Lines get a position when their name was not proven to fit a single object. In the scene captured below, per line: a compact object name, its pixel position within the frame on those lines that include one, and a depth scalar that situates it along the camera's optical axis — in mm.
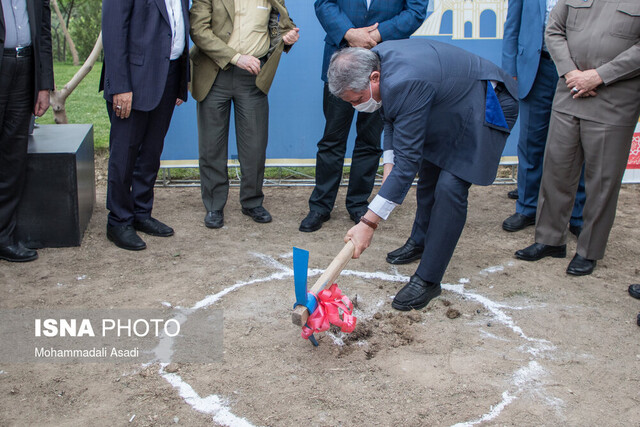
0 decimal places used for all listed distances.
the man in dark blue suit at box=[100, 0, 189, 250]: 4500
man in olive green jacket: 5059
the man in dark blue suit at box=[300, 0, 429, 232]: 5000
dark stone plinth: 4637
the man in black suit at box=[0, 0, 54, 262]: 4223
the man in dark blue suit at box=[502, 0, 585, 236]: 5055
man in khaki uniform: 4203
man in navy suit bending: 3420
